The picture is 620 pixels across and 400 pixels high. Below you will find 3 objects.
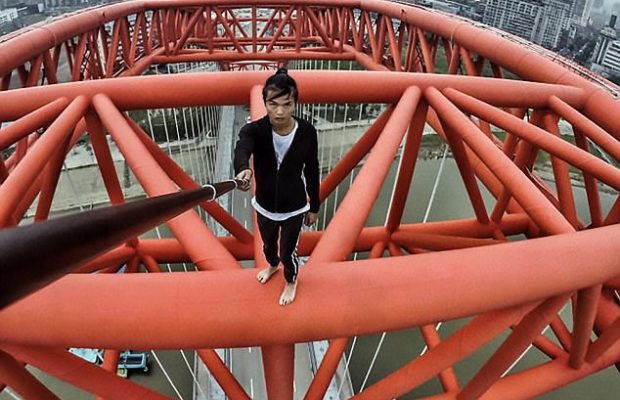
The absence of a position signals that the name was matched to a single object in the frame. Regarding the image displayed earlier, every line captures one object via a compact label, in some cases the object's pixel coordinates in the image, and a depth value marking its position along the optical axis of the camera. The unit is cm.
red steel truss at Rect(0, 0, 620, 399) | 282
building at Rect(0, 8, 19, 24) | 5171
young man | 264
